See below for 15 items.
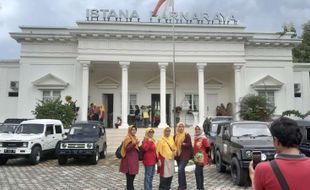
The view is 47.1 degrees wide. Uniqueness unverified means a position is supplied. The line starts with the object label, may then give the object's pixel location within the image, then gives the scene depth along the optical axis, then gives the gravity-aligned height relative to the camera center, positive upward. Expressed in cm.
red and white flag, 2215 +692
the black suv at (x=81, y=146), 1589 -145
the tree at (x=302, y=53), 4562 +784
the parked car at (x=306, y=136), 1043 -69
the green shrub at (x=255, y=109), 2602 +35
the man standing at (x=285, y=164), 253 -37
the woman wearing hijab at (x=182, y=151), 956 -102
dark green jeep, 1020 -97
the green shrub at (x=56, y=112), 2373 +10
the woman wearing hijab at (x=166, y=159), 888 -115
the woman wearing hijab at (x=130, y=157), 861 -106
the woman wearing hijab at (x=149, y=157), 892 -110
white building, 2777 +385
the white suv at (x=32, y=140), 1569 -122
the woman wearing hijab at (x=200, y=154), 931 -108
